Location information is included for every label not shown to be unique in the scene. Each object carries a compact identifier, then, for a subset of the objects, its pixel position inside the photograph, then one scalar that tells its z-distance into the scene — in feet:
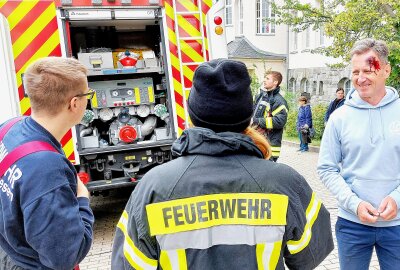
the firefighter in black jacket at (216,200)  4.20
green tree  23.04
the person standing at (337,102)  27.05
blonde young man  4.99
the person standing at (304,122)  34.99
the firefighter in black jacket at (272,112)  15.70
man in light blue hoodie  7.32
